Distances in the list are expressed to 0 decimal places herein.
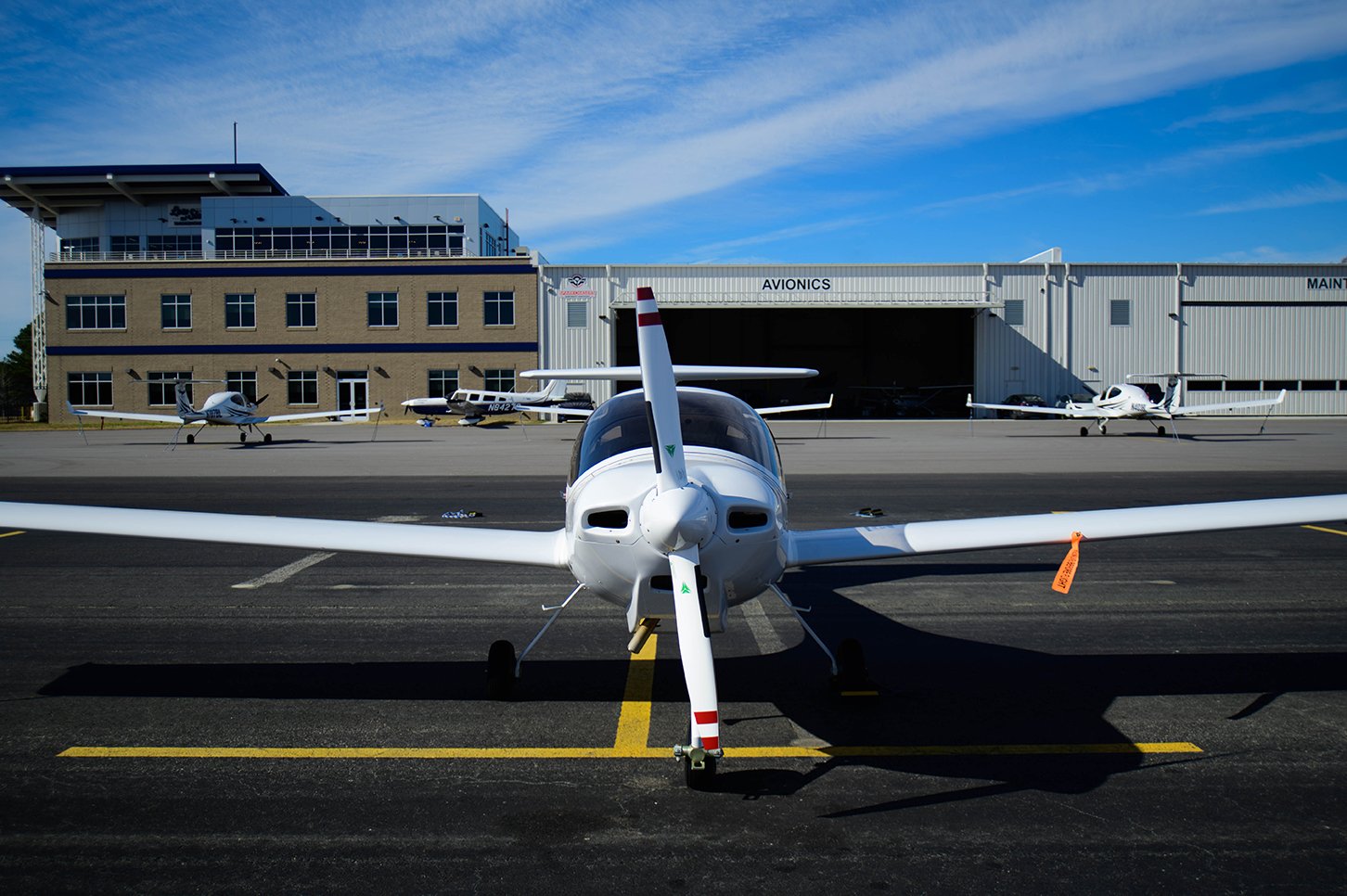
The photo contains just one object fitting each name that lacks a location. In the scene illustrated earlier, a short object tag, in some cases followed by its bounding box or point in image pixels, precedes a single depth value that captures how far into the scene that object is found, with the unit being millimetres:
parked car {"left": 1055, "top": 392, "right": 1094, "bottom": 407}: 53409
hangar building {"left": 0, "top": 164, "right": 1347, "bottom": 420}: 56031
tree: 79781
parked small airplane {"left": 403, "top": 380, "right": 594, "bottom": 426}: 46031
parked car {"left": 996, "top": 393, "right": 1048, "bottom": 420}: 53250
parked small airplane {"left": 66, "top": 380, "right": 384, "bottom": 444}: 33938
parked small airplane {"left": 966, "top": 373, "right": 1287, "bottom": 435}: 34844
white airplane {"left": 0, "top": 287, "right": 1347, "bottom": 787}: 4434
